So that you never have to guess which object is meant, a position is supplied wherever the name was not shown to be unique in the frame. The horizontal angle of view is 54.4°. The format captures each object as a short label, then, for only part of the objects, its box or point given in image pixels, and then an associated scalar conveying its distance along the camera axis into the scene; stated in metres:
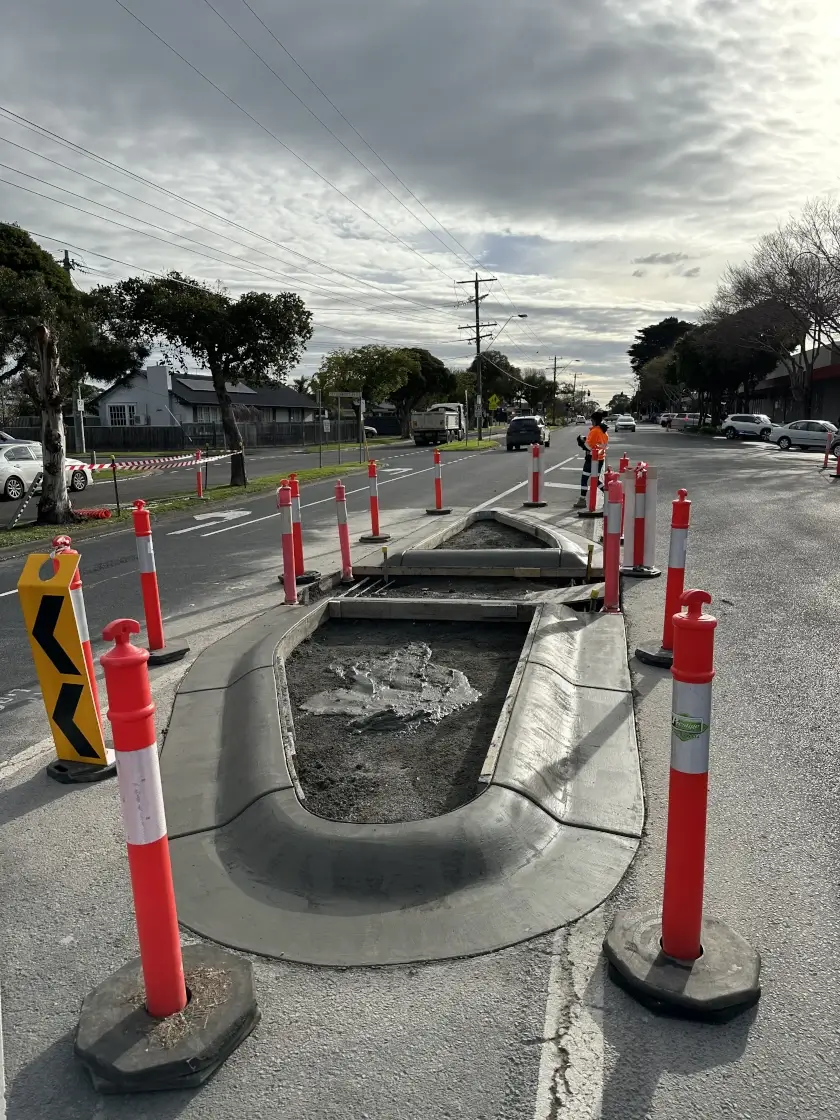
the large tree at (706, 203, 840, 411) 40.22
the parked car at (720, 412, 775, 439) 48.31
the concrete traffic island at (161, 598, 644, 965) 3.18
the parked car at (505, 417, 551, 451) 39.06
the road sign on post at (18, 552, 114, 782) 4.45
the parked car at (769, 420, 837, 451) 38.81
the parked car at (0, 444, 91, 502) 21.33
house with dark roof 60.03
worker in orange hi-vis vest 14.37
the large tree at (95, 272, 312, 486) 20.47
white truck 50.72
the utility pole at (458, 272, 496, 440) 49.71
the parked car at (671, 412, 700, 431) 70.55
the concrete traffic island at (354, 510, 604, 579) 8.93
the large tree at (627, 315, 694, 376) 119.80
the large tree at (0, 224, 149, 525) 15.41
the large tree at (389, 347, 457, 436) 72.69
